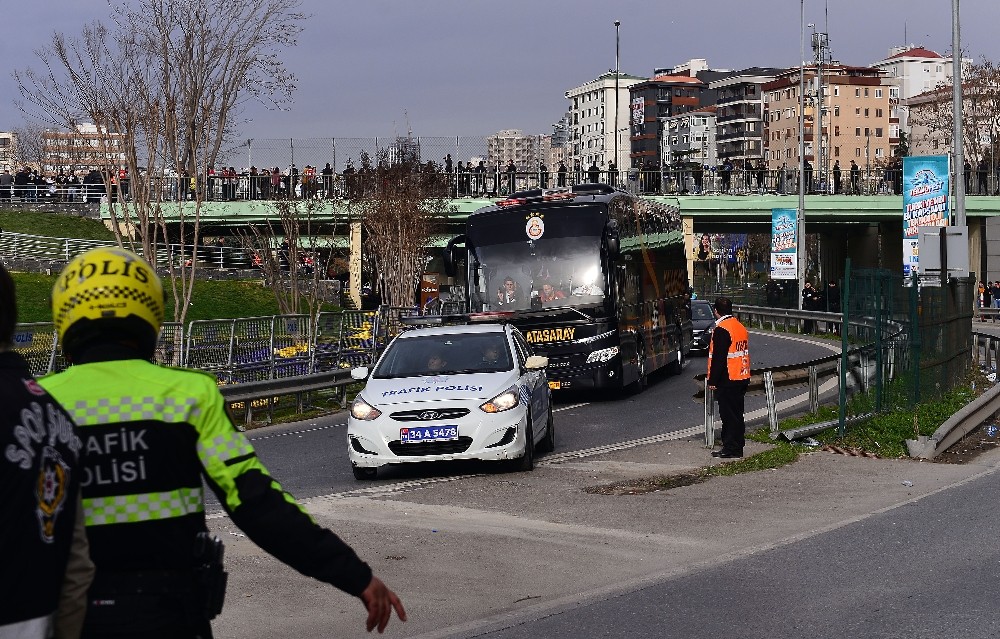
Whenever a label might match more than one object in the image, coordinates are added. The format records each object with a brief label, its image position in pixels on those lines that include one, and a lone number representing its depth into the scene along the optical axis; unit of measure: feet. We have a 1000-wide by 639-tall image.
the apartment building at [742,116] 577.43
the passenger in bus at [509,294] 82.38
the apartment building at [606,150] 622.79
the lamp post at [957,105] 100.78
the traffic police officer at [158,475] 12.23
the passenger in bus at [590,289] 81.71
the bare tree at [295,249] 127.95
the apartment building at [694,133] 599.98
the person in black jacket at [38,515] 10.96
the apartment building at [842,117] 540.52
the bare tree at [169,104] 83.15
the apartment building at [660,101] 629.51
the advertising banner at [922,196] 85.97
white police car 48.26
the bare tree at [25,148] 525.84
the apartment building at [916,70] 643.04
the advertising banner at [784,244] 151.74
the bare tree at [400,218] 179.11
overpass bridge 195.62
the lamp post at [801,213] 183.73
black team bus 81.00
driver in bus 82.17
